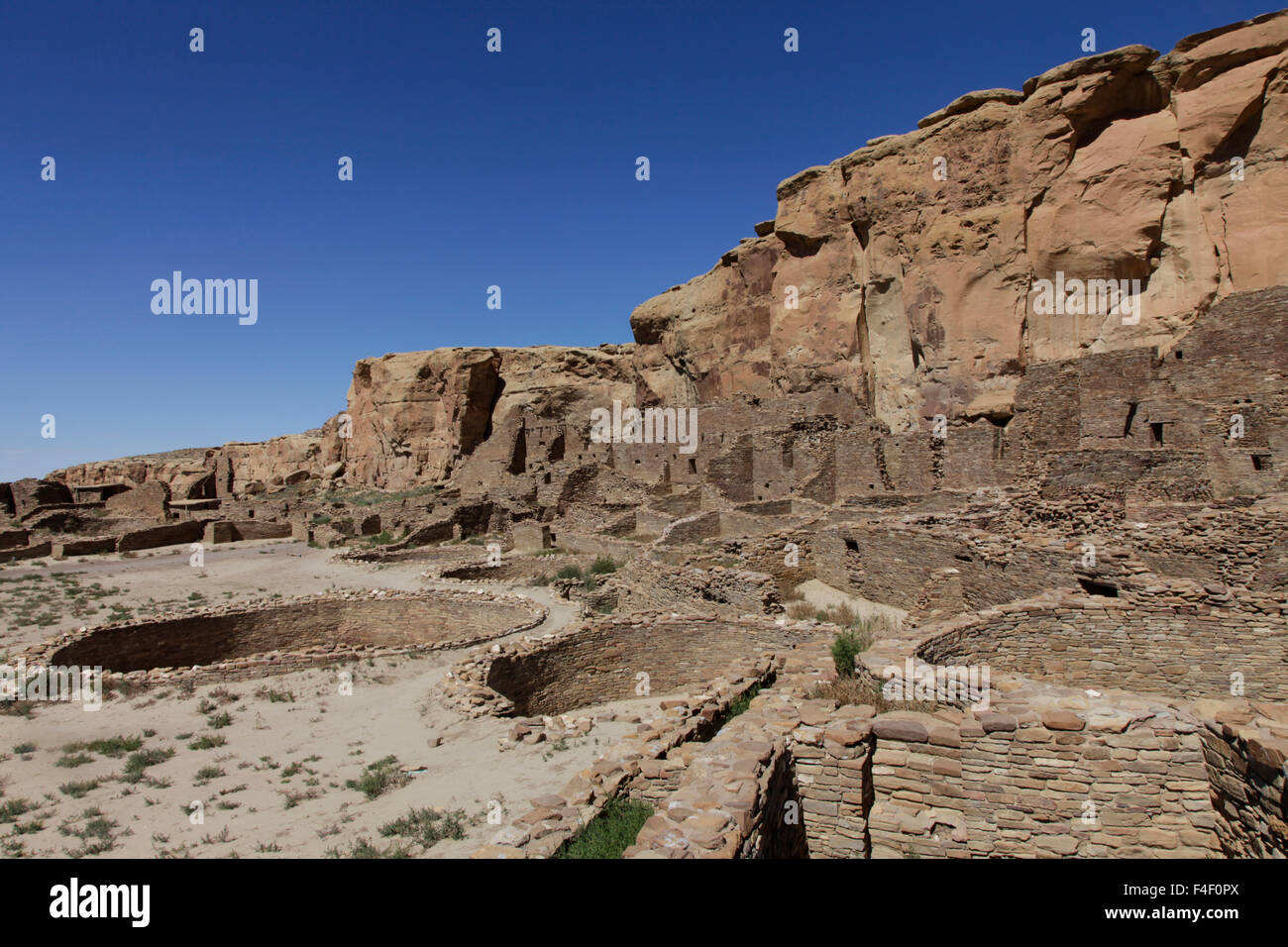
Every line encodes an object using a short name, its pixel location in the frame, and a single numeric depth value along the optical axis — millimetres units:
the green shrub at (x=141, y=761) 7438
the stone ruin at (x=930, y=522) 4723
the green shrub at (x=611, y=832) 4344
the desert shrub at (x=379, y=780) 6711
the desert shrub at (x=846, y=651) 7185
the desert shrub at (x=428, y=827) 5504
